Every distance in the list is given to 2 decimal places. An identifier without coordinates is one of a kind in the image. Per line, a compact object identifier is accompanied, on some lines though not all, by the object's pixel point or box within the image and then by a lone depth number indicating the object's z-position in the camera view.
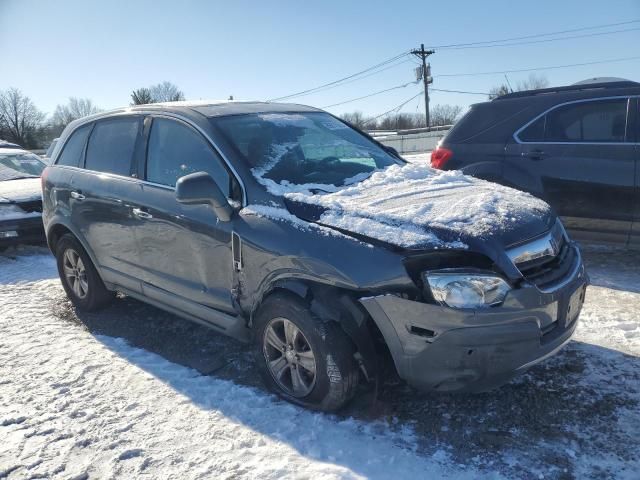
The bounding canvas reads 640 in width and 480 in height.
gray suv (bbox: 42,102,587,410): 2.66
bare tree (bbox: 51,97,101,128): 77.59
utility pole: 45.75
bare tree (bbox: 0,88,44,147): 70.75
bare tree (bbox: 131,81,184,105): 60.35
